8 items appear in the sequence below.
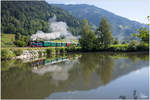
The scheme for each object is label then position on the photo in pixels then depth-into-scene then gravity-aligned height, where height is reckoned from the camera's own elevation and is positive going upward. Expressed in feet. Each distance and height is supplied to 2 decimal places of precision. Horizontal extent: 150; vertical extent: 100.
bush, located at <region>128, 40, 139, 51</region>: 155.84 -0.77
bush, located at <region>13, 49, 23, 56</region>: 100.42 -3.65
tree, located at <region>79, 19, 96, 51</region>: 162.71 +7.20
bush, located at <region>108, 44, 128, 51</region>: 158.10 -2.58
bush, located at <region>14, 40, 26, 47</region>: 161.02 +2.65
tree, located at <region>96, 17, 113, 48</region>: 165.58 +11.04
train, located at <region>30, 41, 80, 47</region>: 151.34 +1.64
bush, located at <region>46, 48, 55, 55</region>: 134.15 -4.22
